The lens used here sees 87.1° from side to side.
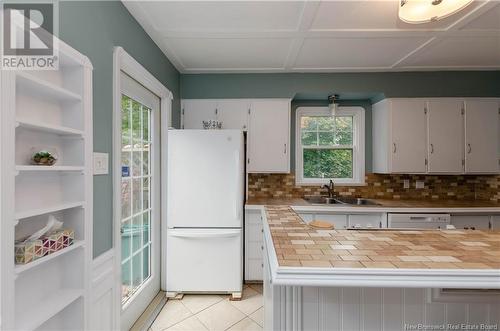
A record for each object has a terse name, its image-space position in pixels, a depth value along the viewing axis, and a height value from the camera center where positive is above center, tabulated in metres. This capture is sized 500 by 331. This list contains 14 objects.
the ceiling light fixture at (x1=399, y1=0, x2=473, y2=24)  1.29 +0.79
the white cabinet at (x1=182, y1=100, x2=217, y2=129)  3.06 +0.65
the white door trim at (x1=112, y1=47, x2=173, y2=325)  1.59 +0.15
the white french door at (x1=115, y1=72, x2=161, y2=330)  2.02 -0.27
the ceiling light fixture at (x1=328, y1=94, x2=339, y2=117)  3.23 +0.80
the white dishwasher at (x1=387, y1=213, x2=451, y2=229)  2.65 -0.54
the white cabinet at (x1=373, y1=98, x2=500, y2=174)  2.92 +0.35
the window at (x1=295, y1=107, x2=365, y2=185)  3.40 +0.29
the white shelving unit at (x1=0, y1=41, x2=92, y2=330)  0.87 -0.08
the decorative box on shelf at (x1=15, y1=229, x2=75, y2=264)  0.96 -0.31
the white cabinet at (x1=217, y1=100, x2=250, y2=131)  3.05 +0.64
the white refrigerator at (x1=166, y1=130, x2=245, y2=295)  2.49 -0.30
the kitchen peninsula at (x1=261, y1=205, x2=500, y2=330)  0.87 -0.37
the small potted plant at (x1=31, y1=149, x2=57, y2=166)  1.06 +0.04
